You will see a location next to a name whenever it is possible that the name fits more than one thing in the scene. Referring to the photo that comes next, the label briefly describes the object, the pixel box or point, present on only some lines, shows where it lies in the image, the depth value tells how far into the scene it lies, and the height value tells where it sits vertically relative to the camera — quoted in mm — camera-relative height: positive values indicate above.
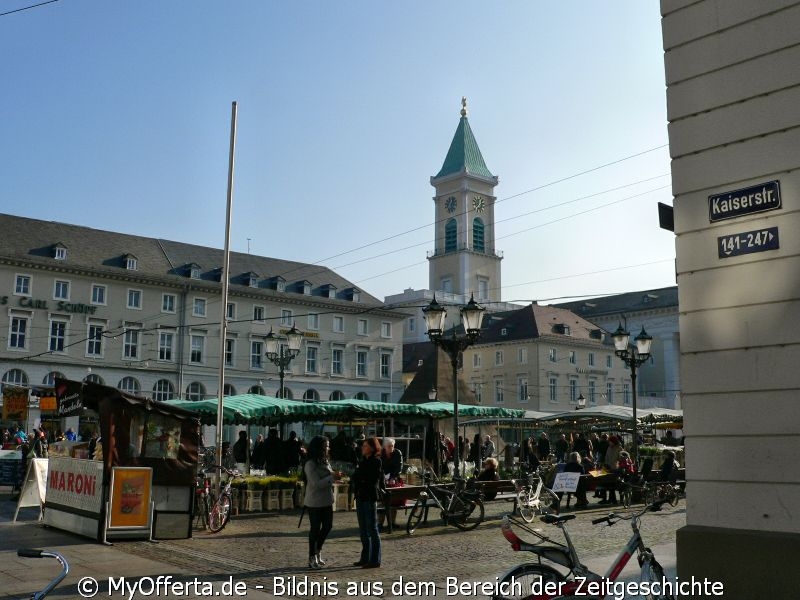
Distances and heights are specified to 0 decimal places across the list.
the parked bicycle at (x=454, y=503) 16234 -998
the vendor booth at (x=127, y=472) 13906 -406
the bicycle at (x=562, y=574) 6816 -972
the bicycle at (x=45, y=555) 4742 -593
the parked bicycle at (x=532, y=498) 18625 -1051
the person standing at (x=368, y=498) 11451 -657
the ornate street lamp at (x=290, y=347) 27000 +3165
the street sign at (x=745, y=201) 7453 +2182
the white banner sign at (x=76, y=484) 14055 -617
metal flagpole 16875 +3257
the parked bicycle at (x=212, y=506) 15508 -1047
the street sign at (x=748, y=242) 7438 +1812
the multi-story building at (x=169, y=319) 55938 +9355
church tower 101750 +26833
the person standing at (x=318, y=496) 11414 -626
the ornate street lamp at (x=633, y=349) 26484 +3133
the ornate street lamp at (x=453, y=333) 18609 +2579
